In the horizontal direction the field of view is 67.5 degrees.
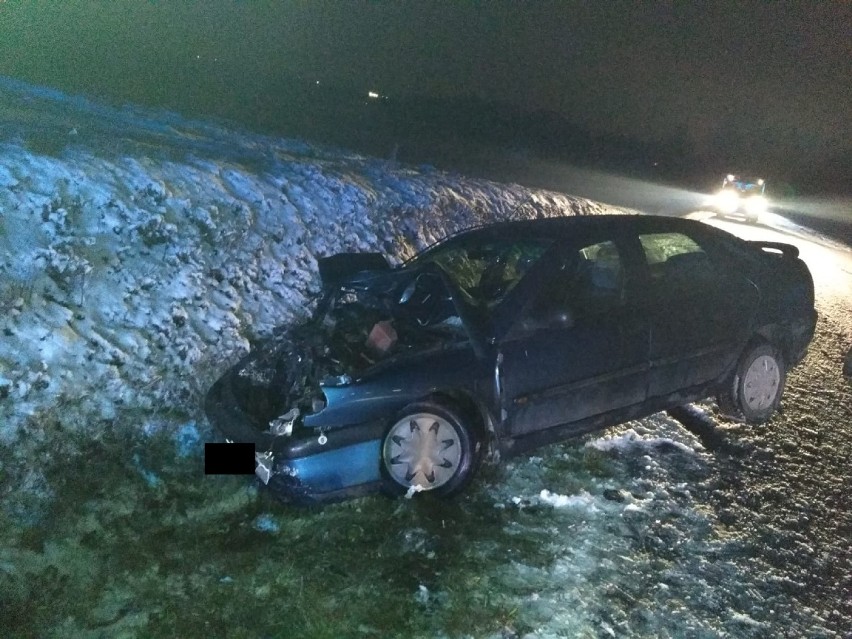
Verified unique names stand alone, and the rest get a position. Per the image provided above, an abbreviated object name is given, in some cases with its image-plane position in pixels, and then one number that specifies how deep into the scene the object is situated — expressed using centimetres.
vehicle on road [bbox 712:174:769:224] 2253
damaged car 355
